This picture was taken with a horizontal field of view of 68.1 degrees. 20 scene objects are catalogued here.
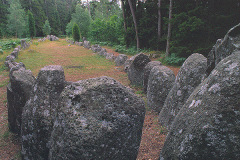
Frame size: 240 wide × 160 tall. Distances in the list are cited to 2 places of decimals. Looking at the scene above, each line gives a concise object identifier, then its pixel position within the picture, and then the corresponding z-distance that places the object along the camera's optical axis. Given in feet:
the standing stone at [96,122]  6.47
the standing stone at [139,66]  27.30
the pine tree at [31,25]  137.08
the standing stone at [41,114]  10.48
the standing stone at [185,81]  13.04
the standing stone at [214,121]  5.27
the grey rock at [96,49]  65.65
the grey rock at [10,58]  41.58
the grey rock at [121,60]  42.34
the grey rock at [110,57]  49.48
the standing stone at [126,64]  36.80
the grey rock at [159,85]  17.78
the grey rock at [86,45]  78.74
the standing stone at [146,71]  23.19
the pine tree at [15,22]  130.27
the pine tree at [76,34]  105.50
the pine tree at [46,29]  165.36
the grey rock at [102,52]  57.33
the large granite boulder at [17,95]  14.29
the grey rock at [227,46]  7.70
